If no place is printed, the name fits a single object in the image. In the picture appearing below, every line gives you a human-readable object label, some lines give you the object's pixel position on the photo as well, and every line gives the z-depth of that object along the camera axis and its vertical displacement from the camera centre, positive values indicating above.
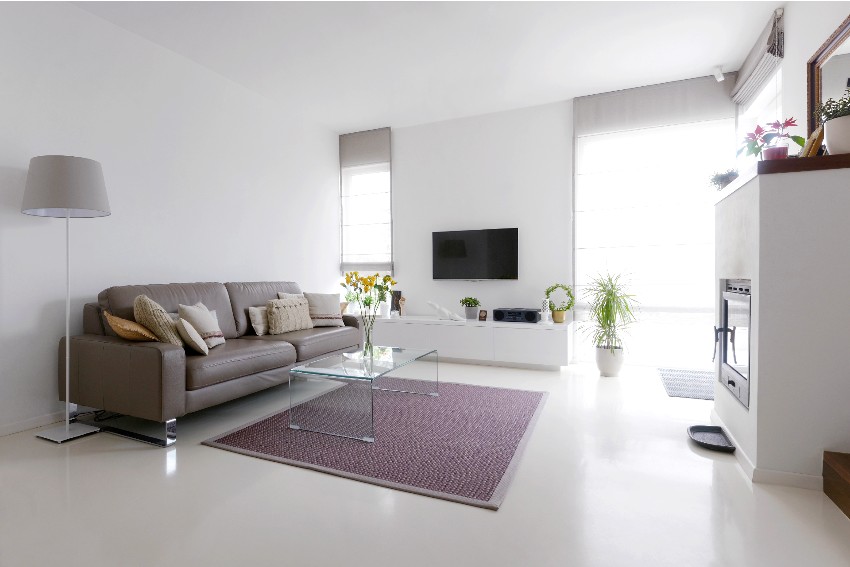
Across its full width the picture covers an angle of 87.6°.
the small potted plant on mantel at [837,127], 2.12 +0.73
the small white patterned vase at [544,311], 4.95 -0.38
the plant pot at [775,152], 2.29 +0.65
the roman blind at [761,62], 3.34 +1.76
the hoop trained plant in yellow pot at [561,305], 4.82 -0.30
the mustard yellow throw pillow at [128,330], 2.90 -0.35
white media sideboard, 4.69 -0.71
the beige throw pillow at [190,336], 3.09 -0.41
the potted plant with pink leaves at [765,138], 2.51 +0.81
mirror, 2.47 +1.23
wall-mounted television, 5.29 +0.29
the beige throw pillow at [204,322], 3.36 -0.35
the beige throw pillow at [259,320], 4.17 -0.41
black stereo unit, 4.90 -0.42
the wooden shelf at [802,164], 2.09 +0.55
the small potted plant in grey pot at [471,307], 5.33 -0.36
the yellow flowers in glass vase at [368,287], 3.48 -0.08
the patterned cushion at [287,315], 4.21 -0.37
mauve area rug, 2.24 -1.03
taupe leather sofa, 2.72 -0.60
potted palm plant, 4.47 -0.44
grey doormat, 3.78 -0.98
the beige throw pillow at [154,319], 3.00 -0.29
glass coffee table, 2.97 -1.02
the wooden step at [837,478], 1.91 -0.90
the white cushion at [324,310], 4.62 -0.35
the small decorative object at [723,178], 3.00 +0.68
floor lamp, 2.76 +0.54
